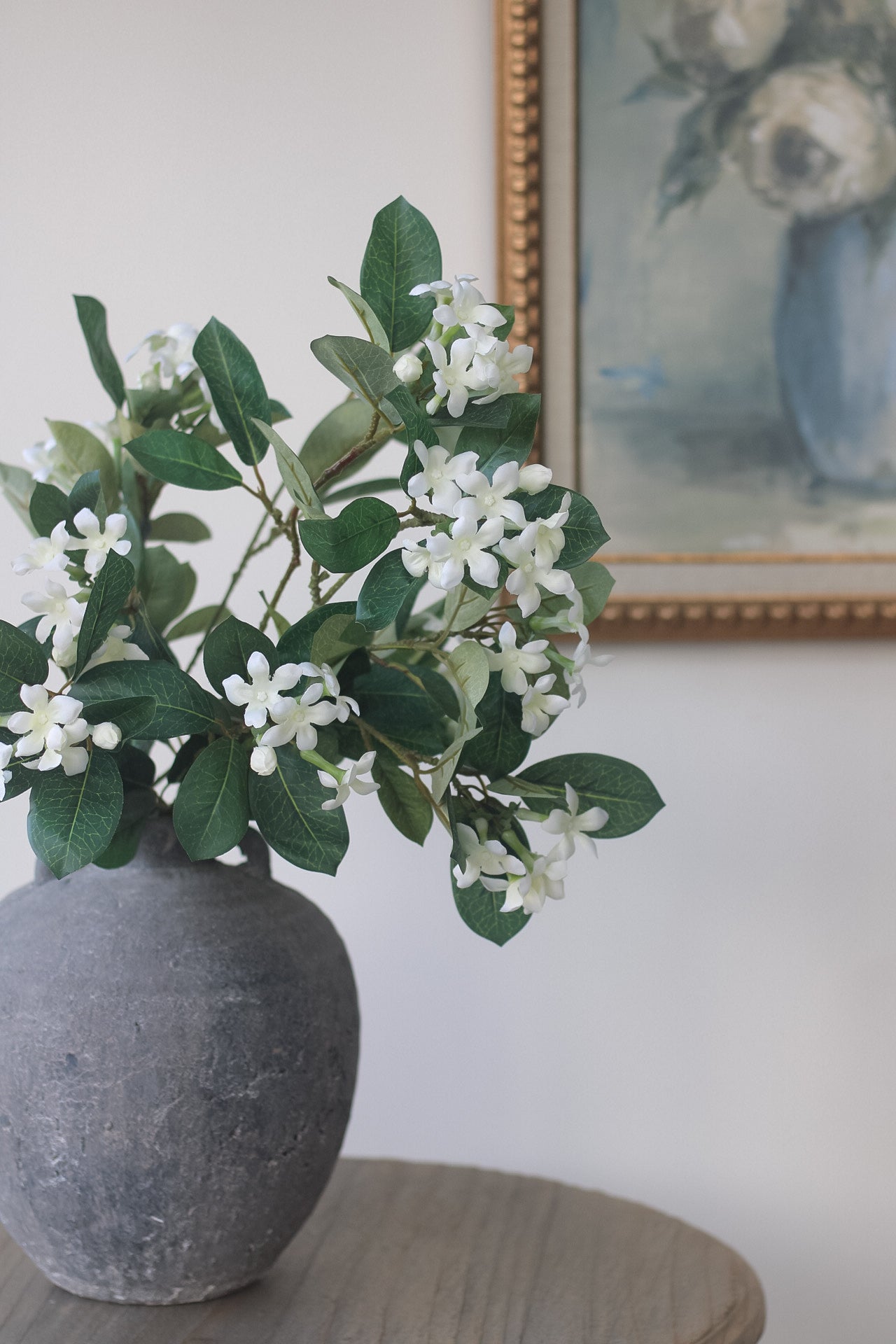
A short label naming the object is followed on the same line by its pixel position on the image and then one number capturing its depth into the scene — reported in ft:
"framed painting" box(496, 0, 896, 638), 3.74
